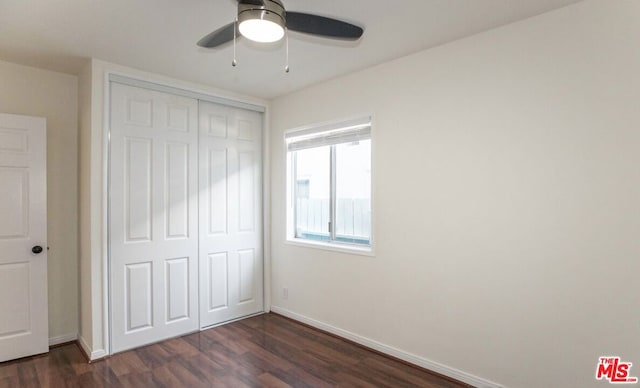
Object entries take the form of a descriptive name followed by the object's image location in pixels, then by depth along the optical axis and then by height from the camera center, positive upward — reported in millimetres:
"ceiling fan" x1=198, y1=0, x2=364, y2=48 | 1550 +834
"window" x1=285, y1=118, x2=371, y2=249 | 3266 +84
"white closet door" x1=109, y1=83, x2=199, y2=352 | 2982 -212
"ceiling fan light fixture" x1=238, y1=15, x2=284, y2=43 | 1576 +773
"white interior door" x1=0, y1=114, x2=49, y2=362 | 2801 -366
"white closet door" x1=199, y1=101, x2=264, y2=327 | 3547 -227
